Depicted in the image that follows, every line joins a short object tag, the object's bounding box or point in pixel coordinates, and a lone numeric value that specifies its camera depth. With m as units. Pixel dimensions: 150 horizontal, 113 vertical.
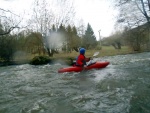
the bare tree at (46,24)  18.58
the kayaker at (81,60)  7.01
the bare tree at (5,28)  12.25
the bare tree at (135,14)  13.34
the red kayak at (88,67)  6.91
